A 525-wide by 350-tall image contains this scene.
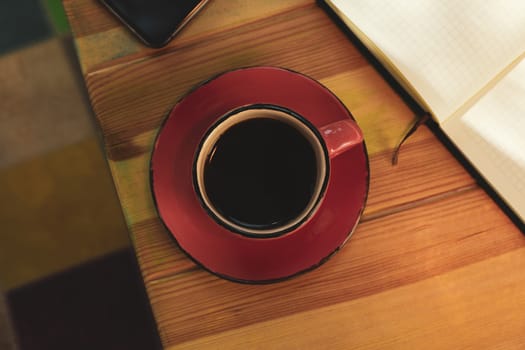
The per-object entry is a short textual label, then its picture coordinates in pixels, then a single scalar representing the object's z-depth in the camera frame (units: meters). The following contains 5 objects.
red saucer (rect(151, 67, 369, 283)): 0.48
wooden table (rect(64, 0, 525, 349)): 0.50
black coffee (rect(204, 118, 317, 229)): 0.48
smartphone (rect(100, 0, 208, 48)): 0.50
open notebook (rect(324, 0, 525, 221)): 0.48
